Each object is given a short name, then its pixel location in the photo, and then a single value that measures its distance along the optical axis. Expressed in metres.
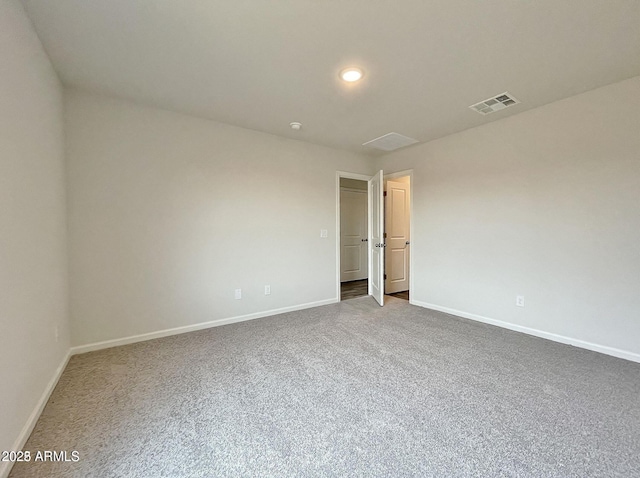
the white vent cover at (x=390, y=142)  3.61
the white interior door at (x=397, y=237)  4.70
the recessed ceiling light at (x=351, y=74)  2.11
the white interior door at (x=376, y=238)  3.94
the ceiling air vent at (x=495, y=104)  2.55
